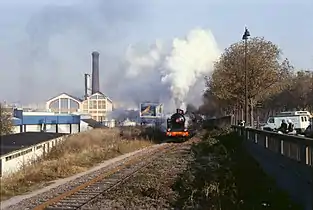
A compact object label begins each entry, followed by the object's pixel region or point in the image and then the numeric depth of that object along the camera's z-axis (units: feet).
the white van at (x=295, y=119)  172.93
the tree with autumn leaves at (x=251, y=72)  159.53
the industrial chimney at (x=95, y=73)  408.46
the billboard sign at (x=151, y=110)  231.89
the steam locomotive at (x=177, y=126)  161.07
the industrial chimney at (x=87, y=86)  419.54
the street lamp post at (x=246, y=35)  116.98
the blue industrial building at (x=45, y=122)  229.04
